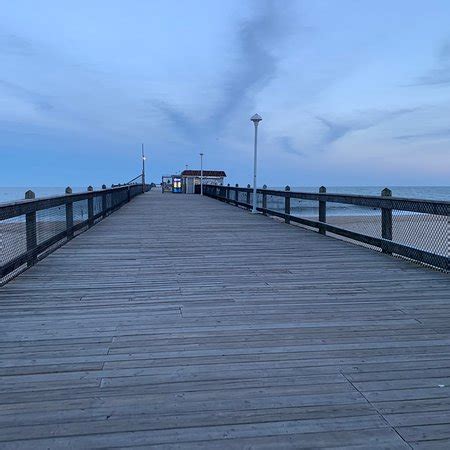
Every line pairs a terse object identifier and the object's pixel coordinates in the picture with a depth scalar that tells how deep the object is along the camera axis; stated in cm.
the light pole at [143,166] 4956
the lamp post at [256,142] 1559
